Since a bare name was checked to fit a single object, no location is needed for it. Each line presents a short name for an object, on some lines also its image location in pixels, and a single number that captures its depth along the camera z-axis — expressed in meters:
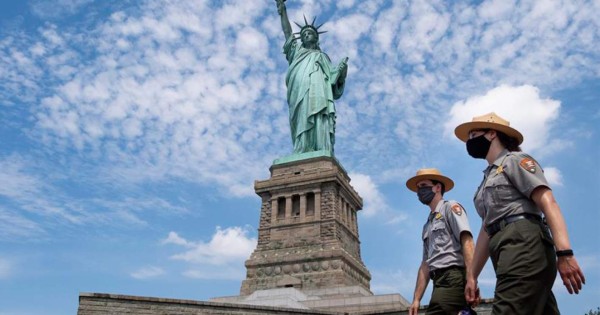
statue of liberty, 33.91
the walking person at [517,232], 3.51
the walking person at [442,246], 5.12
